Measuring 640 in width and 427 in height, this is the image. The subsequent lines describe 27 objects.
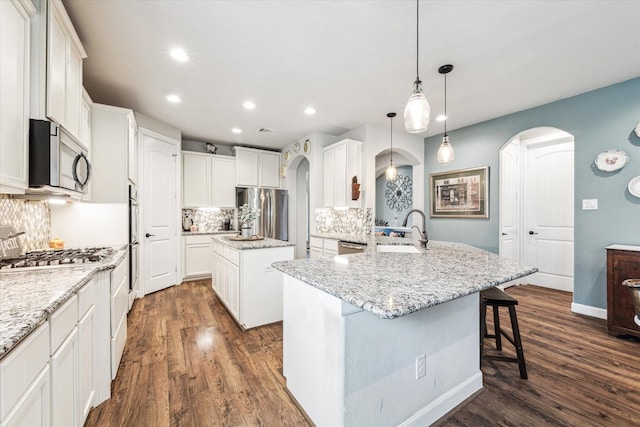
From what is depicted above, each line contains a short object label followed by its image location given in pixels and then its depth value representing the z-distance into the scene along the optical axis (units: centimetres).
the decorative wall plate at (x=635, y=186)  275
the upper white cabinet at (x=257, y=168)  536
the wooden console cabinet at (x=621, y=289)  254
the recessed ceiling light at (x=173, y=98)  324
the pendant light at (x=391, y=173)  369
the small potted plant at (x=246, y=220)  335
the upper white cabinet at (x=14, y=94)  120
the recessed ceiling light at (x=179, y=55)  229
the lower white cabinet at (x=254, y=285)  277
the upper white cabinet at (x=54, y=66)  146
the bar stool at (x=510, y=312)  194
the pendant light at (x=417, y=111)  156
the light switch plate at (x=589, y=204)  305
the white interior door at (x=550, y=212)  422
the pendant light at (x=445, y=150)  247
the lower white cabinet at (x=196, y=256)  473
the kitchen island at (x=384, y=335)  114
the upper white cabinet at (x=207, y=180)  499
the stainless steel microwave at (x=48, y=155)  143
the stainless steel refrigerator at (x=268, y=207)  530
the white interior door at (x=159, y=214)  388
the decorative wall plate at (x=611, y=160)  284
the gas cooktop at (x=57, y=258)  151
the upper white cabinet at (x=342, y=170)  415
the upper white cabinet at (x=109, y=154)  277
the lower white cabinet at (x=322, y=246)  397
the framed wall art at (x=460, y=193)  408
